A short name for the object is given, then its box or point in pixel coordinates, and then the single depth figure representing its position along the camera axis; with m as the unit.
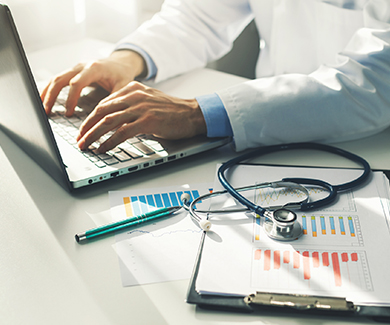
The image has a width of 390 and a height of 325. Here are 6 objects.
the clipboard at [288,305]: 0.43
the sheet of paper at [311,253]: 0.47
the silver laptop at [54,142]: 0.57
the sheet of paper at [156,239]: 0.51
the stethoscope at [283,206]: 0.54
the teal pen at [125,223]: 0.56
